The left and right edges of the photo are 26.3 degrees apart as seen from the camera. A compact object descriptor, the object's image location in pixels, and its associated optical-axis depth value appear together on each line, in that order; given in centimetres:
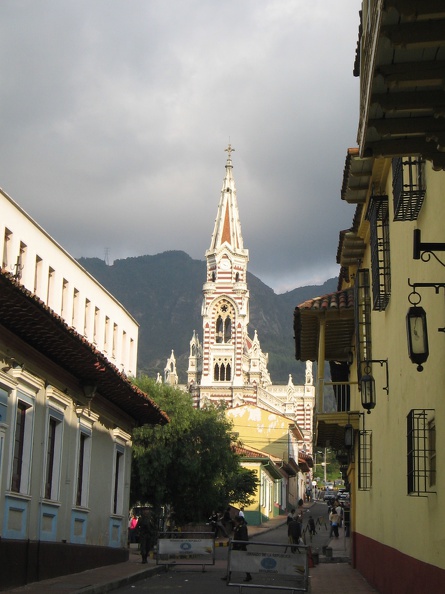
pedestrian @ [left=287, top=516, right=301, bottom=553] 2645
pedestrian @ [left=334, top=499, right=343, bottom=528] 4699
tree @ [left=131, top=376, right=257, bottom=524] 3841
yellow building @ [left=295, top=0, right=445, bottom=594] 683
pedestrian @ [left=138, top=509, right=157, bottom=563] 2423
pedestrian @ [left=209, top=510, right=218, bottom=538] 3941
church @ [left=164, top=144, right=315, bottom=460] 9725
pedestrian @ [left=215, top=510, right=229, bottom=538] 3604
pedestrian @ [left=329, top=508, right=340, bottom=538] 4305
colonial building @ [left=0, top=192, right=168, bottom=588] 1440
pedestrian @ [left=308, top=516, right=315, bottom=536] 4174
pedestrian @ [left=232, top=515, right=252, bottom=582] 2390
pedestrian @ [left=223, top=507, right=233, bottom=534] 3585
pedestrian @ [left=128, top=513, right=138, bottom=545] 3764
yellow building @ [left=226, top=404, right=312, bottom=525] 6016
